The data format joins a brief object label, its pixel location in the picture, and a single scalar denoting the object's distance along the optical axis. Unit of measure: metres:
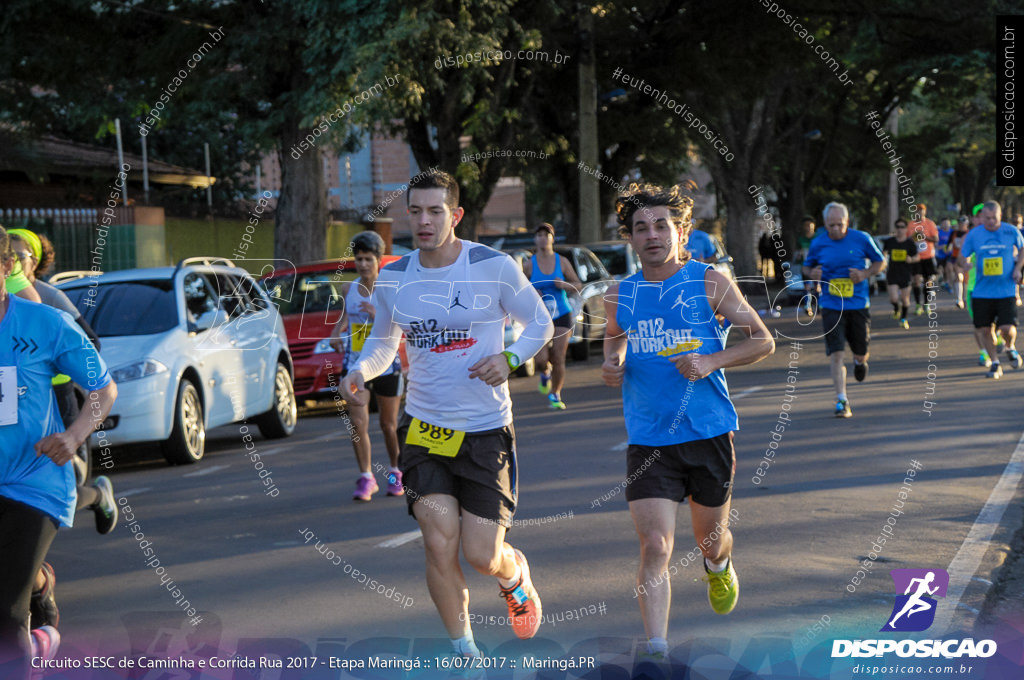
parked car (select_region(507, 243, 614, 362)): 18.52
